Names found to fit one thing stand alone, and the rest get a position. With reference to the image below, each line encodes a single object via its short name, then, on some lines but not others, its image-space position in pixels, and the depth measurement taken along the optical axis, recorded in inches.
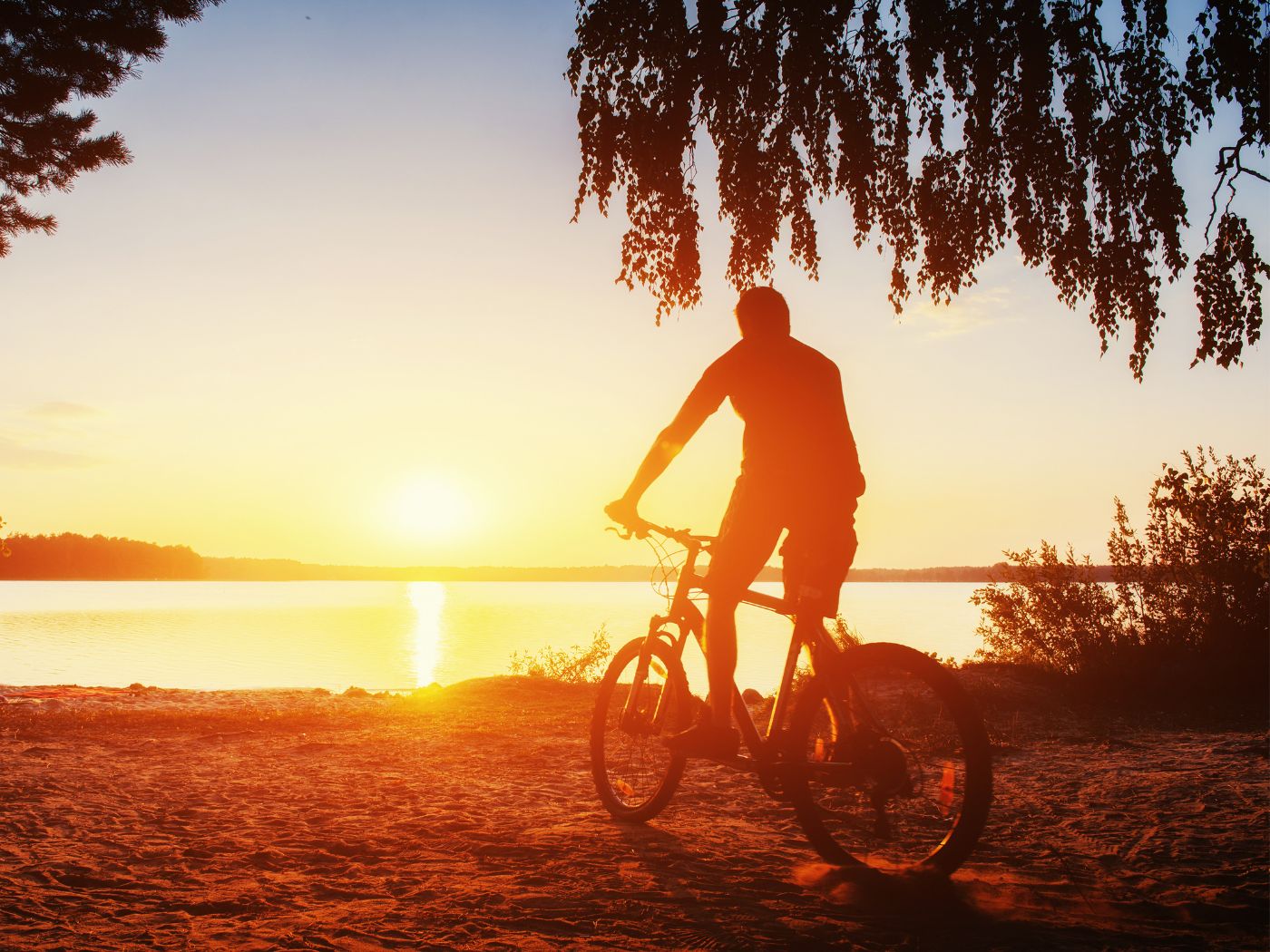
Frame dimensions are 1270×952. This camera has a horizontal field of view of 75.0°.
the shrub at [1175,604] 311.6
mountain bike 111.1
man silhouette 132.2
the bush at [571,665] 574.9
